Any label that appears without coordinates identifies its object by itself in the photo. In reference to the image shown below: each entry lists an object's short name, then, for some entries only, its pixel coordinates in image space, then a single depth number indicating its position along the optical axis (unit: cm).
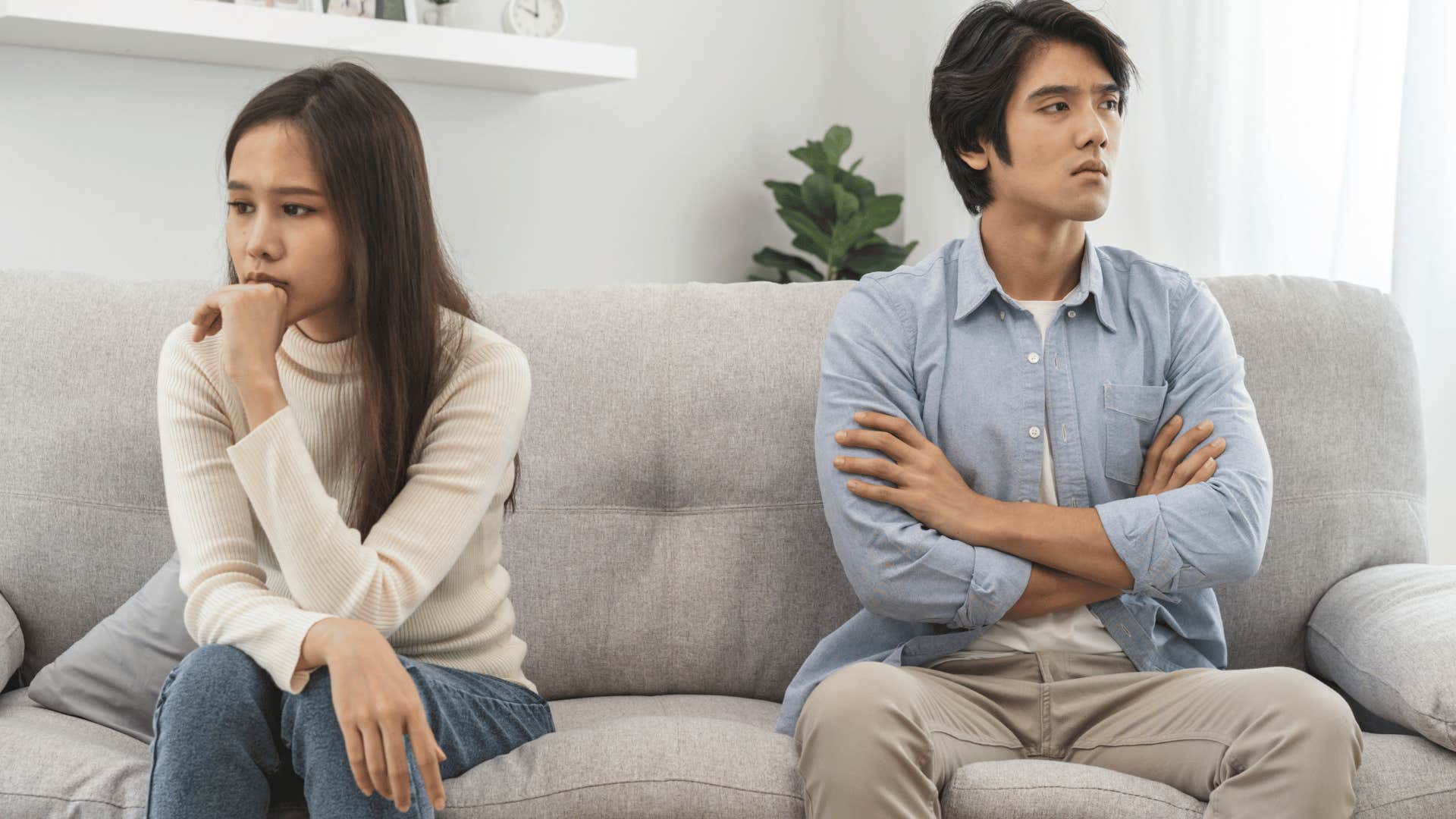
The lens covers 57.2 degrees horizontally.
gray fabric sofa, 186
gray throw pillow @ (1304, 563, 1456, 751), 159
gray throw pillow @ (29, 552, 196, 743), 166
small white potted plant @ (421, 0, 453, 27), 323
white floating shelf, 275
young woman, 126
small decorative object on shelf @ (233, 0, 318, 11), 298
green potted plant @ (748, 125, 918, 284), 368
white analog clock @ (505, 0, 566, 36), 335
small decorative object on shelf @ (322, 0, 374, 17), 304
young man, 146
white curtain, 229
